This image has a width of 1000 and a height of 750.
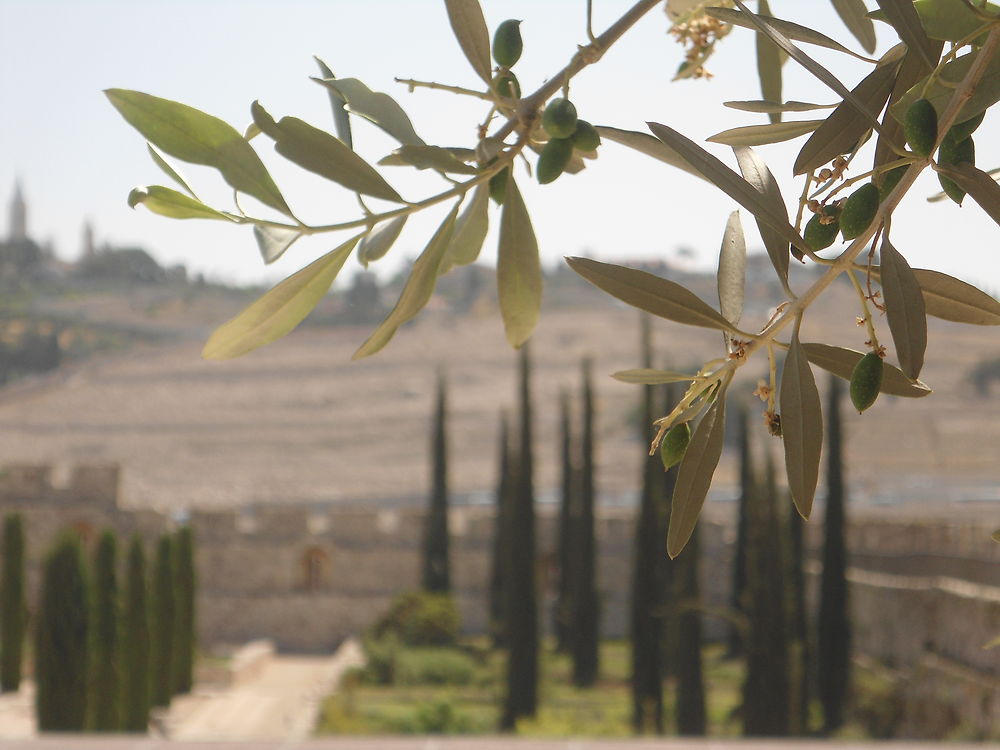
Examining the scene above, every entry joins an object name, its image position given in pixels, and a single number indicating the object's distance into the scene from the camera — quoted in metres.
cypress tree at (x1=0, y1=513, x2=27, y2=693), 13.77
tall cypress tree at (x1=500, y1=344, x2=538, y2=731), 12.64
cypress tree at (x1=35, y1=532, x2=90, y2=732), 10.03
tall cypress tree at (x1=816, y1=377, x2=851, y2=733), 12.59
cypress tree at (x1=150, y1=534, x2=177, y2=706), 12.90
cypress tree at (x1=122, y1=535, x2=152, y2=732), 11.34
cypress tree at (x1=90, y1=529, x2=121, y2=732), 10.38
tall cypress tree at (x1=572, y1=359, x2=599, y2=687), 15.23
